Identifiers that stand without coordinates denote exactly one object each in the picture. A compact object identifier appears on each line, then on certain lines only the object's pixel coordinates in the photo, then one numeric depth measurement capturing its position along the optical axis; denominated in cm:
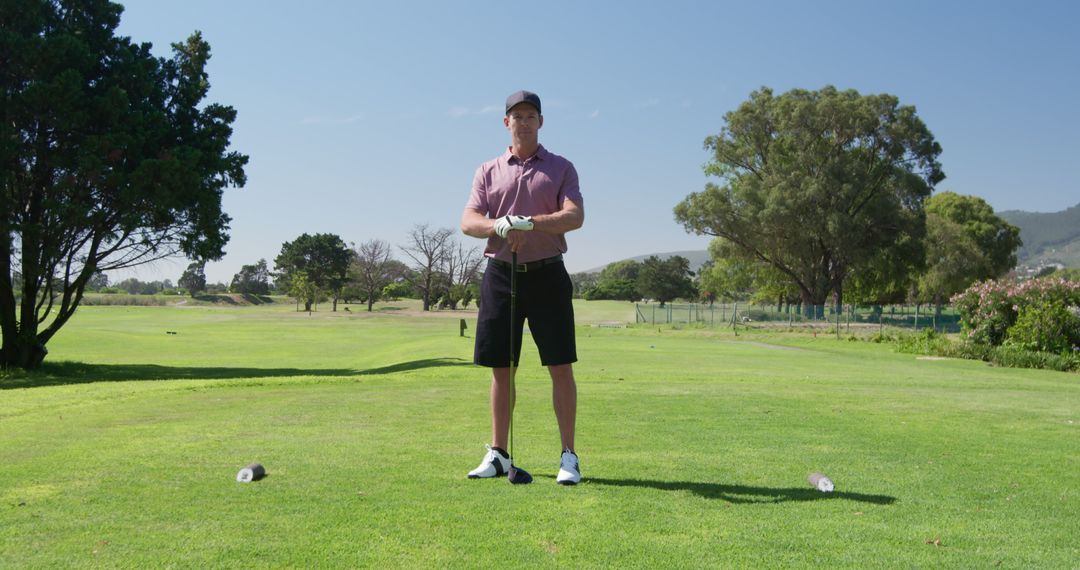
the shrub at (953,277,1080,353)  2378
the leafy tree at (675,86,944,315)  5369
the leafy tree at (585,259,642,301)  13625
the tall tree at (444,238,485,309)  9881
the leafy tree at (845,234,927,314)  5581
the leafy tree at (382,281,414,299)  11481
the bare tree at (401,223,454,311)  10006
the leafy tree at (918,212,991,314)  6956
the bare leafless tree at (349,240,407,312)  10256
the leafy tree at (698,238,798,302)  5947
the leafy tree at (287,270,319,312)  9069
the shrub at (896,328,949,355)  2934
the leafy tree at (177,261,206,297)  15300
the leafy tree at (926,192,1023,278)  8088
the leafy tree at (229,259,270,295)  14814
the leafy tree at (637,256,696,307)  12450
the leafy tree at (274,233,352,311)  10856
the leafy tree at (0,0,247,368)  2036
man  501
